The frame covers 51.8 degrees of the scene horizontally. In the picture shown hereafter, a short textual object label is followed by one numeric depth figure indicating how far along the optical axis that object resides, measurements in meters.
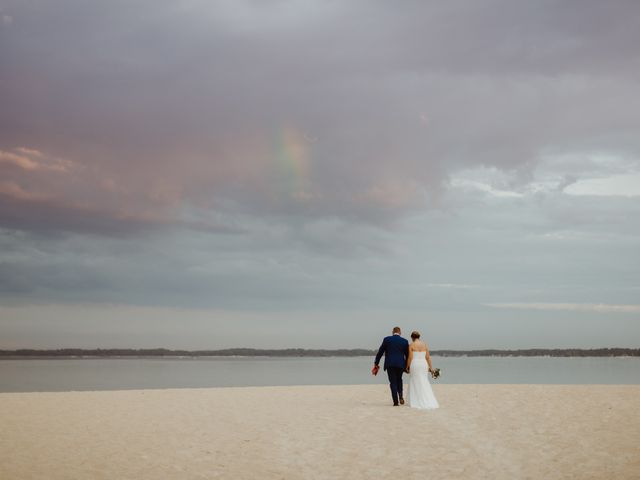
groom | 21.33
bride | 20.80
